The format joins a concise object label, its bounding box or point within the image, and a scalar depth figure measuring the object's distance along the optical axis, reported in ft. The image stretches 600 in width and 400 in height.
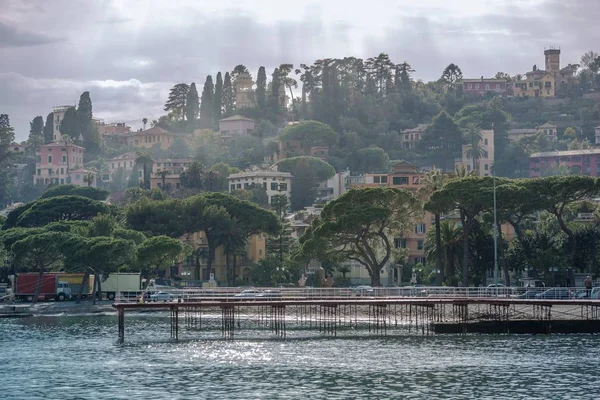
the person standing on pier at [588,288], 324.60
